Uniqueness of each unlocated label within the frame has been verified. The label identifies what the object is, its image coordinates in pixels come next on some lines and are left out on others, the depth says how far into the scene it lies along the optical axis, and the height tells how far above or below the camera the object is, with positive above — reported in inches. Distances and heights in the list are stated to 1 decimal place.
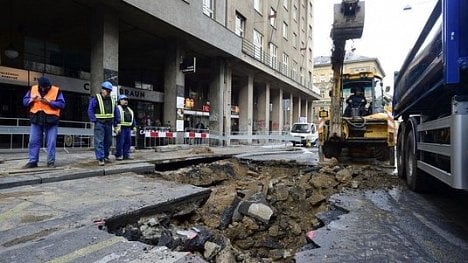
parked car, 964.0 +11.2
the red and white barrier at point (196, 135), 648.0 +0.8
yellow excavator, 290.4 +34.8
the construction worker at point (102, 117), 291.0 +15.0
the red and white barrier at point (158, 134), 544.7 +1.4
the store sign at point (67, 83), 600.7 +97.1
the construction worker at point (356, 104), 443.5 +45.4
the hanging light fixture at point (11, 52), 577.3 +143.2
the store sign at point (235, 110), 1076.2 +85.5
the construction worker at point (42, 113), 255.6 +16.2
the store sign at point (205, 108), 1032.0 +87.0
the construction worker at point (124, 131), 345.4 +3.5
